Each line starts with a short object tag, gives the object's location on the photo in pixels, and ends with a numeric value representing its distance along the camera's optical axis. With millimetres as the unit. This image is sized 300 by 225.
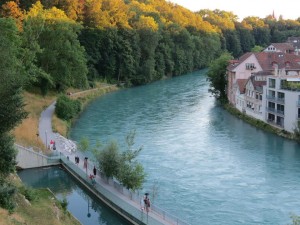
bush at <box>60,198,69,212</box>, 26106
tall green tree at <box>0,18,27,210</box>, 24266
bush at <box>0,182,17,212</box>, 21109
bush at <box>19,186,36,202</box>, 25734
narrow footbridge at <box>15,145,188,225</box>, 24825
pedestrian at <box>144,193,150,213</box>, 25266
